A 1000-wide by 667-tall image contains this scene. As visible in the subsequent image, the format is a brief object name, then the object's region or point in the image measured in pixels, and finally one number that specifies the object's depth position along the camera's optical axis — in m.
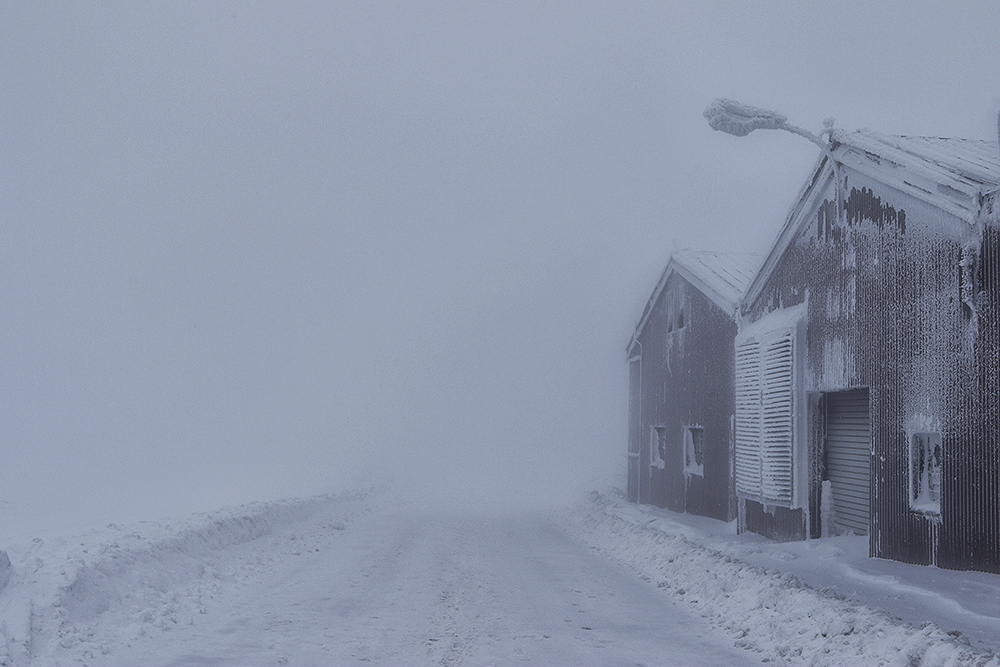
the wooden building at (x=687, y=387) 21.12
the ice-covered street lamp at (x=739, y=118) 14.96
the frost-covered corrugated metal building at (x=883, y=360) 10.79
